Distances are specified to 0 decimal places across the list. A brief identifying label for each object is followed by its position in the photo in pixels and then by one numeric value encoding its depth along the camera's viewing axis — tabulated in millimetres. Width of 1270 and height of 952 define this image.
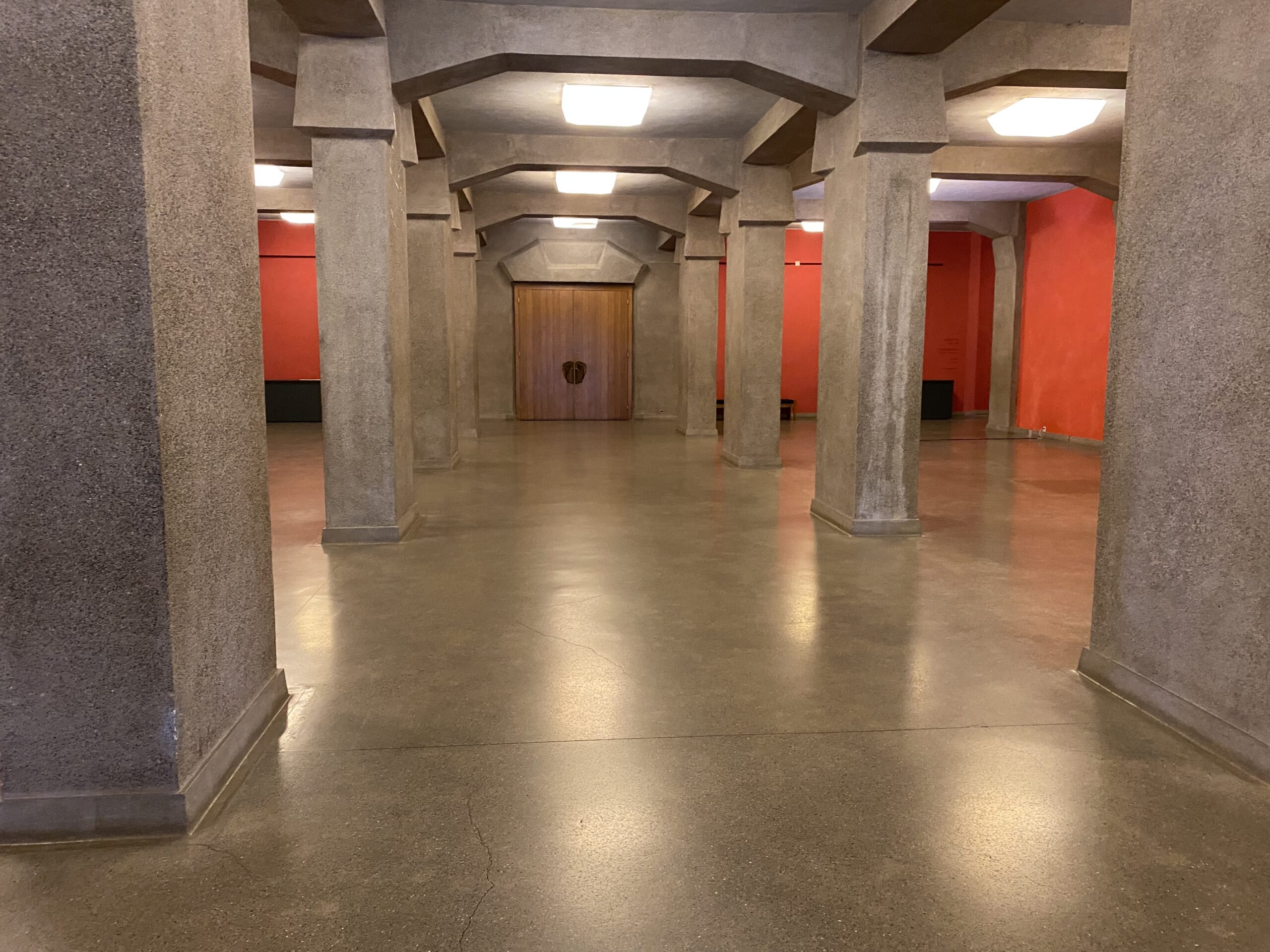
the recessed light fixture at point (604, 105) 7988
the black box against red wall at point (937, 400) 19406
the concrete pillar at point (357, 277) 6086
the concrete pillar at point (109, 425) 2334
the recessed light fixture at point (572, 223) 16469
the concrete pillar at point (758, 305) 10492
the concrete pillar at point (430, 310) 10102
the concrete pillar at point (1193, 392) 2979
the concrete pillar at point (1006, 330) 15406
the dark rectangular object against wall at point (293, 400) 18188
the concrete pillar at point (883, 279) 6367
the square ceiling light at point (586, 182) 12102
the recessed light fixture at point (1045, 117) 8508
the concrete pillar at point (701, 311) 14047
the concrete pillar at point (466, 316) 13125
